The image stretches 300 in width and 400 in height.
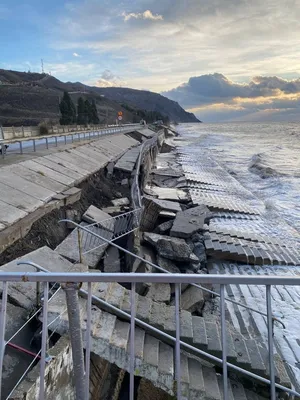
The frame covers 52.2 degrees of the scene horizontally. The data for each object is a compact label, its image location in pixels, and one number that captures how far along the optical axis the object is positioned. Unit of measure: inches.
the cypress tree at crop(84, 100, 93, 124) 1960.3
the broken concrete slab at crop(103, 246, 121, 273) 236.7
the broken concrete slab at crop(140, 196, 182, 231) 378.6
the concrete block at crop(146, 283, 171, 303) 206.8
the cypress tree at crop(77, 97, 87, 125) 1821.1
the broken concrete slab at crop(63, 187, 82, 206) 299.1
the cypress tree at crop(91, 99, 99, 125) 2013.4
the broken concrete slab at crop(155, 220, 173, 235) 364.8
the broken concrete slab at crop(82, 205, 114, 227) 278.5
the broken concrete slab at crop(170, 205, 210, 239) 348.5
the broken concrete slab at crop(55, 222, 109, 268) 213.0
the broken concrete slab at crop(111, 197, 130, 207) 364.1
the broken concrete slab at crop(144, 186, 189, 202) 523.9
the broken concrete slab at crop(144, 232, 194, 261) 280.2
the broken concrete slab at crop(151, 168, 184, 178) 765.9
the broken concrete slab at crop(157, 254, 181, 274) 272.0
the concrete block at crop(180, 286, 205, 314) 219.5
